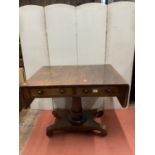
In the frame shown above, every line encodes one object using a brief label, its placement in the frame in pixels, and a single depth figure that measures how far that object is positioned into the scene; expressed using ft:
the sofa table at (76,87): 4.98
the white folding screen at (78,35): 7.02
